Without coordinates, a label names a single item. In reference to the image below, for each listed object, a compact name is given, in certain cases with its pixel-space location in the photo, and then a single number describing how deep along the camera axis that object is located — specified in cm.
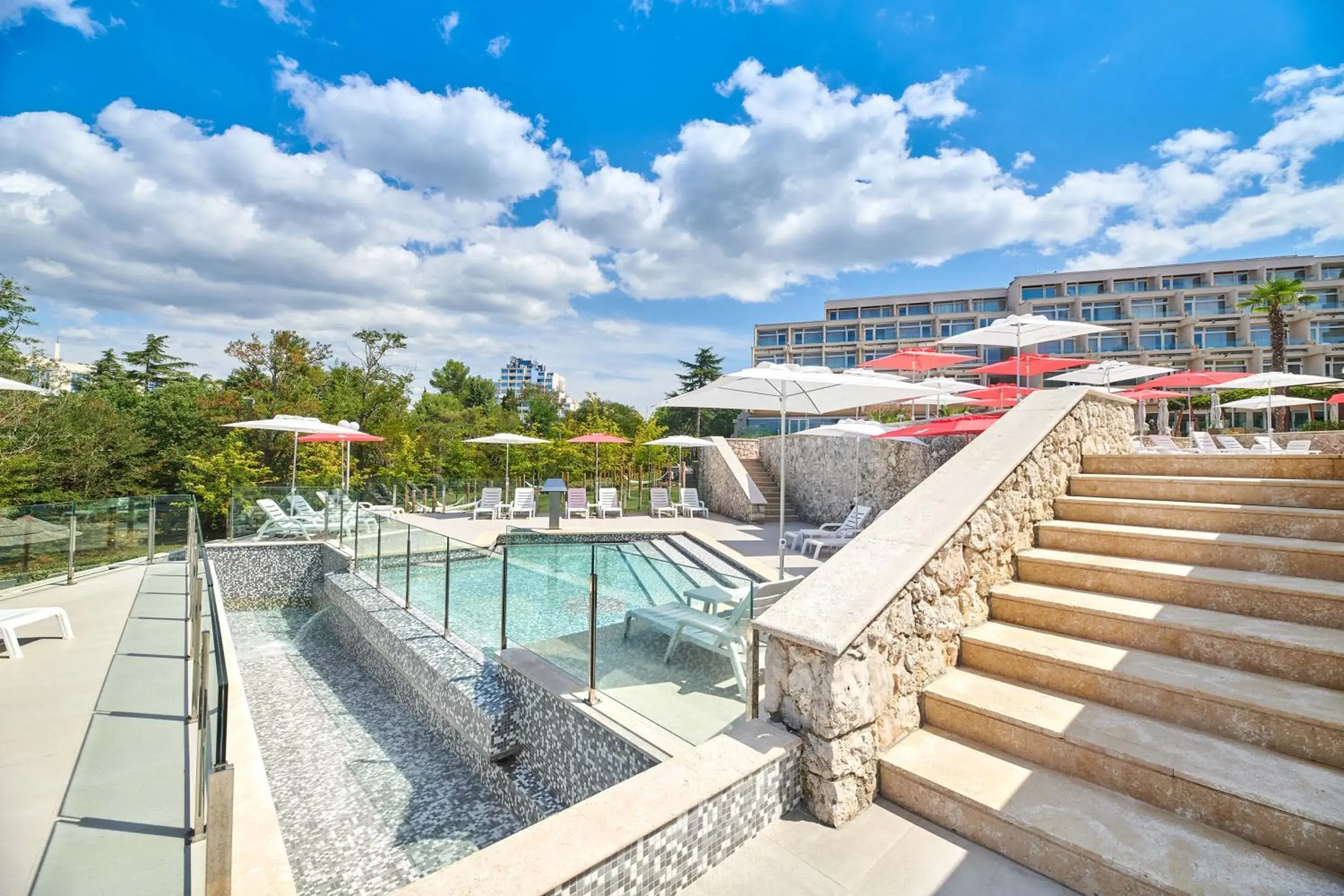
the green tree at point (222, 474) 1391
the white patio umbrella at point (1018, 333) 873
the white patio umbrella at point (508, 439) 1511
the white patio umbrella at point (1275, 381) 1109
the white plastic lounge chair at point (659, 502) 1578
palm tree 2141
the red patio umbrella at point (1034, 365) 1087
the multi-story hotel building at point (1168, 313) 3728
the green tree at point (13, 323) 1480
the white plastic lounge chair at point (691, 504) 1518
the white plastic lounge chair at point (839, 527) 1059
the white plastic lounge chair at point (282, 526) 1091
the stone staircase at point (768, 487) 1452
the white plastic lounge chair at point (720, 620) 303
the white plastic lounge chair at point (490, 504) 1531
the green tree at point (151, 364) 3538
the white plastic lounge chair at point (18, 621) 531
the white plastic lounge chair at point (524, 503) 1529
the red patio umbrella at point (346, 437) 1218
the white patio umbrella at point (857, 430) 977
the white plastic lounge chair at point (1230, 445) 1287
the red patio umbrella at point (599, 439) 1554
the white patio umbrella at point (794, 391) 725
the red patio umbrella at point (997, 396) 1088
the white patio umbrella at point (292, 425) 1101
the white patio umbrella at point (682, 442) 1498
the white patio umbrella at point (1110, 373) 1195
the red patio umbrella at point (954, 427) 833
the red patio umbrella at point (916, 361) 1013
